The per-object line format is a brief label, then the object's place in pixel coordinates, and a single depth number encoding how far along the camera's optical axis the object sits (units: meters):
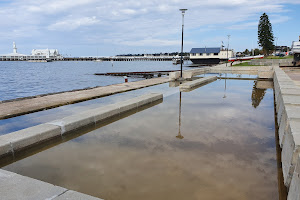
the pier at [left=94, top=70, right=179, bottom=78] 42.03
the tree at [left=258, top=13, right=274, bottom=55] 74.12
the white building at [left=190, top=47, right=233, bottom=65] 93.12
